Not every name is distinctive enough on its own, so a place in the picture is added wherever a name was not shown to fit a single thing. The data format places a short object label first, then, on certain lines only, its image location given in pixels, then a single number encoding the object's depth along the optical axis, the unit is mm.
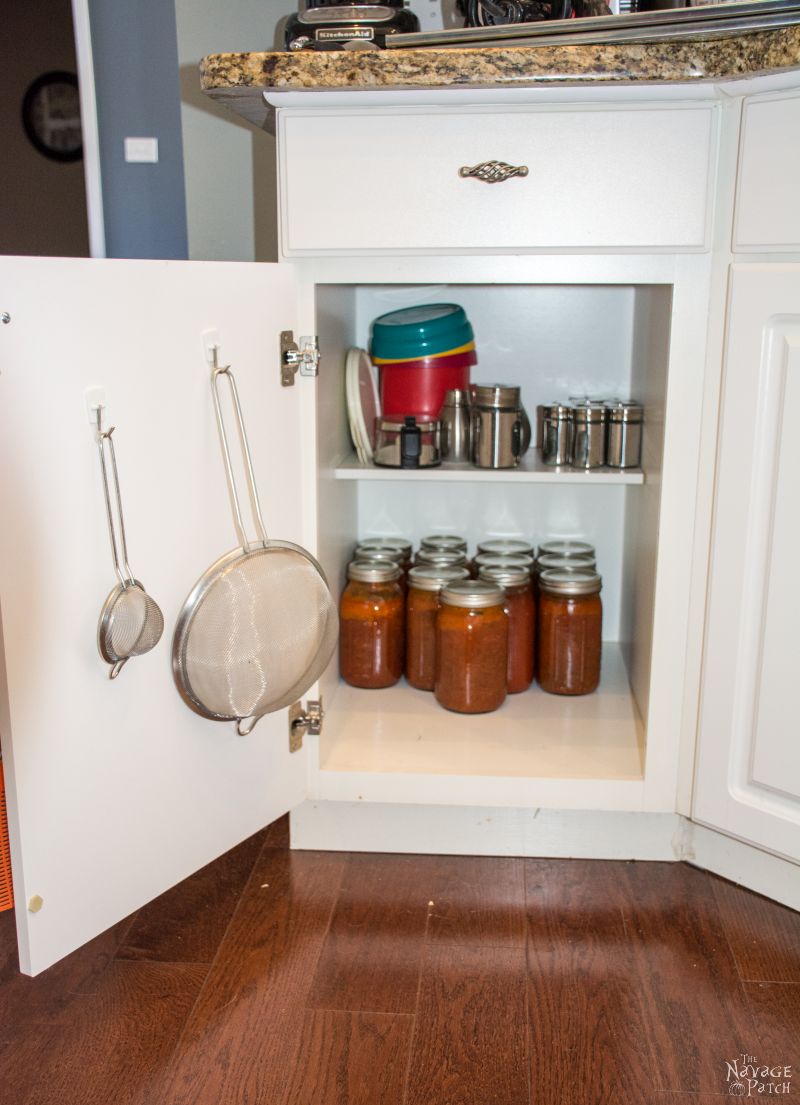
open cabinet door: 896
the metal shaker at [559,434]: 1550
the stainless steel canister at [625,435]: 1514
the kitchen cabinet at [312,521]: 927
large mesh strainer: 1089
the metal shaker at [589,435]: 1525
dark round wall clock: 2461
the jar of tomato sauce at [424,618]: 1605
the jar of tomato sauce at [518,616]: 1601
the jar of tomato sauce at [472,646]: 1505
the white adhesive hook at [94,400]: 937
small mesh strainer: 974
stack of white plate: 1591
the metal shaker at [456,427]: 1576
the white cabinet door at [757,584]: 1153
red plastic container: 1614
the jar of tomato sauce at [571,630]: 1607
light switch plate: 2564
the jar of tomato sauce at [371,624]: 1604
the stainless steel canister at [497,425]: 1507
